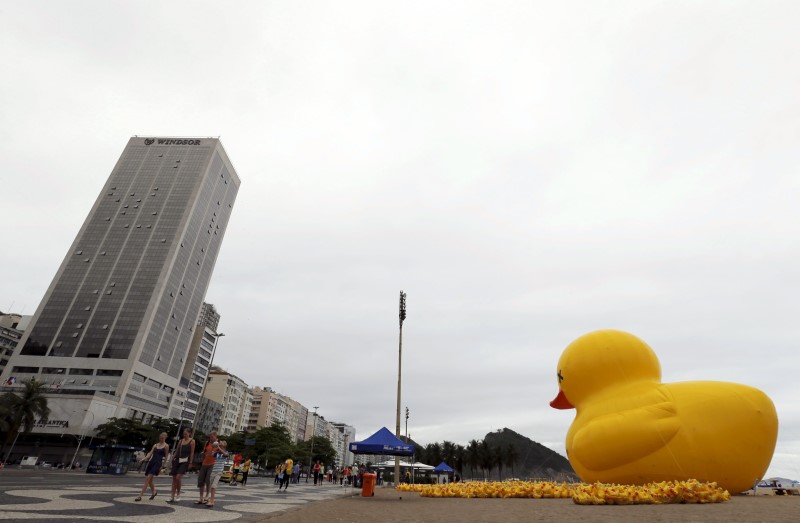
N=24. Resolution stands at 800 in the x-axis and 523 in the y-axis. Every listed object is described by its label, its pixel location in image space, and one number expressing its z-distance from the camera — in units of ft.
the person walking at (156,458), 32.07
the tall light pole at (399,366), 71.32
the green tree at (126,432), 205.18
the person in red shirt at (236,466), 76.77
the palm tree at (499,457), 290.56
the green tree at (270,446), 228.43
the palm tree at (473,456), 295.07
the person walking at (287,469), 61.93
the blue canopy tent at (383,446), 54.75
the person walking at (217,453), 30.39
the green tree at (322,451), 324.19
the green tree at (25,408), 166.81
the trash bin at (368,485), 55.57
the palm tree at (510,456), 295.28
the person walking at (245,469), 75.56
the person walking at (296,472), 94.80
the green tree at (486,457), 289.53
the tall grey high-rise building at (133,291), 265.95
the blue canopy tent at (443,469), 133.51
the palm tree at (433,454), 318.24
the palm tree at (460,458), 292.40
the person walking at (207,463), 32.37
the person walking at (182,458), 31.53
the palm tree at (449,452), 304.67
